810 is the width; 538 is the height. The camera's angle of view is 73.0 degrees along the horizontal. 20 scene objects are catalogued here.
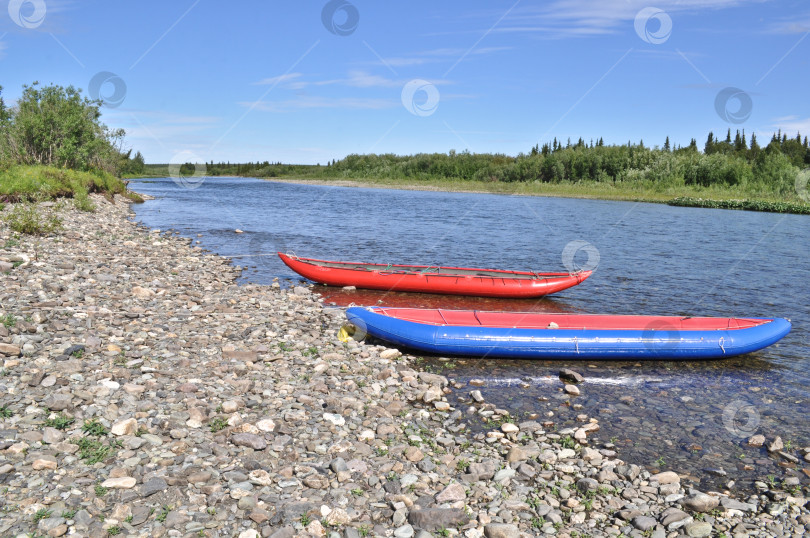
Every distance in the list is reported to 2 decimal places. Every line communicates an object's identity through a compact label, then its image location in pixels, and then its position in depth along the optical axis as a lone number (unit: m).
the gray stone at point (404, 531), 6.11
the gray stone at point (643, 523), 6.80
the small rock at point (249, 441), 7.59
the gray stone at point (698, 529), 6.77
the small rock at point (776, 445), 9.52
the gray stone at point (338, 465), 7.29
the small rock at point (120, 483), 6.29
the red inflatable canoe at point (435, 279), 21.31
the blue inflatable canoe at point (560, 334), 13.46
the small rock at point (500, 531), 6.21
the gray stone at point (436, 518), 6.32
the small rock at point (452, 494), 6.91
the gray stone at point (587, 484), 7.66
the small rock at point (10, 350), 9.21
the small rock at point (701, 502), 7.36
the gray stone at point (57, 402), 7.77
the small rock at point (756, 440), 9.80
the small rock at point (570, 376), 12.55
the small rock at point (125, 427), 7.38
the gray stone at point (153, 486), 6.29
